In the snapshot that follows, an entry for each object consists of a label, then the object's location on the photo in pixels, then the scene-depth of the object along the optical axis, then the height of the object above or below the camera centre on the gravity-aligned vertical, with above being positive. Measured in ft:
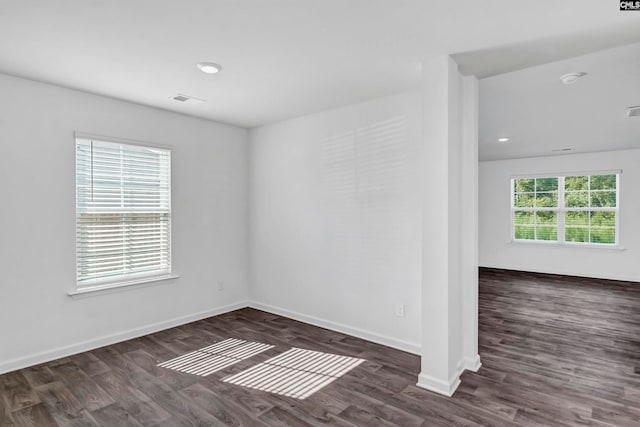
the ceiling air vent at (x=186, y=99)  11.50 +3.91
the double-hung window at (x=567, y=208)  22.68 +0.42
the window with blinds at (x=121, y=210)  11.16 +0.18
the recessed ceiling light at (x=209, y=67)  8.95 +3.85
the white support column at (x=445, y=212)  8.58 +0.07
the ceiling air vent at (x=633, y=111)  13.04 +3.93
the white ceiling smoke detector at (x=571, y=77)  9.57 +3.82
